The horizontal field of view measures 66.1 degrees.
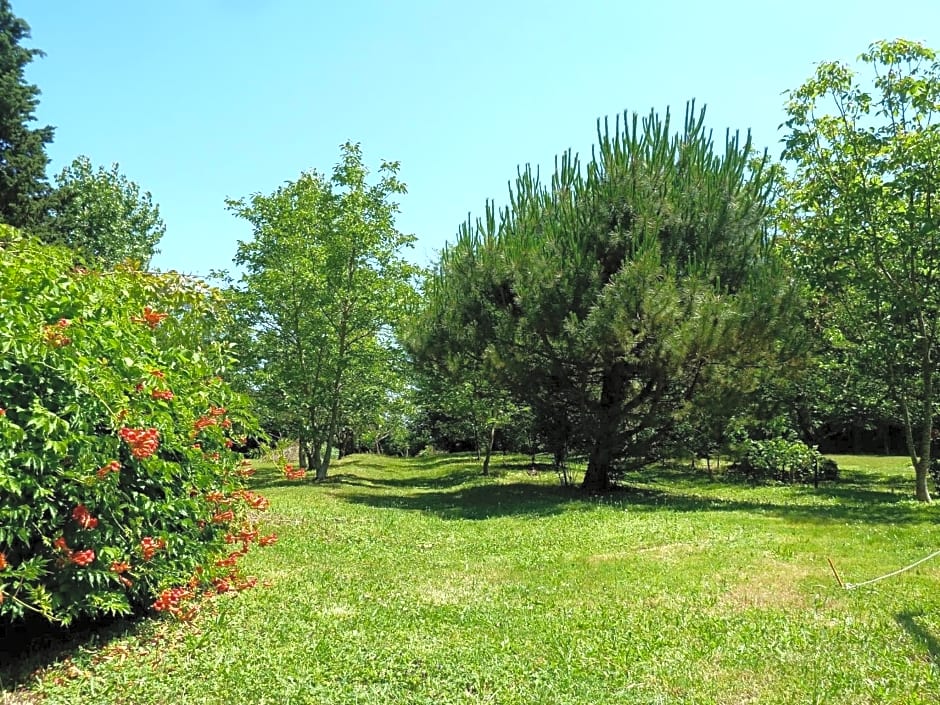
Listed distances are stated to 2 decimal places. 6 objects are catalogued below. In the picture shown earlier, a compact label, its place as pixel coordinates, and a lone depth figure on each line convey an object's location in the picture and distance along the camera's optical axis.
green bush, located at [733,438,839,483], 18.83
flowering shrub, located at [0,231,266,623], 3.96
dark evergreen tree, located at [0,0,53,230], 22.80
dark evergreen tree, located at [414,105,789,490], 13.05
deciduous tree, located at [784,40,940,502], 12.96
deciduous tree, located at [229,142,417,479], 20.06
